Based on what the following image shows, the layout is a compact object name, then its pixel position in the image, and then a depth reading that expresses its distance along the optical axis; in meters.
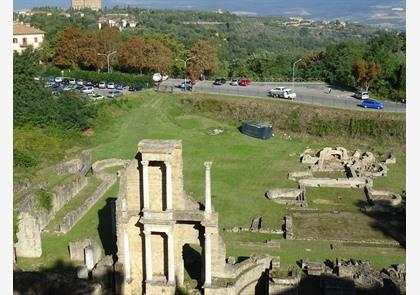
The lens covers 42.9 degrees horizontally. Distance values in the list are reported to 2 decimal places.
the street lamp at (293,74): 71.46
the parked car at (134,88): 69.96
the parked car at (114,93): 66.26
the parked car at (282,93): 63.12
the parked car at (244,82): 74.35
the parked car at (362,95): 62.21
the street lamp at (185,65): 75.72
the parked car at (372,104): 57.69
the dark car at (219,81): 74.41
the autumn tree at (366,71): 66.00
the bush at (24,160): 41.10
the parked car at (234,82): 74.56
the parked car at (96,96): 63.86
